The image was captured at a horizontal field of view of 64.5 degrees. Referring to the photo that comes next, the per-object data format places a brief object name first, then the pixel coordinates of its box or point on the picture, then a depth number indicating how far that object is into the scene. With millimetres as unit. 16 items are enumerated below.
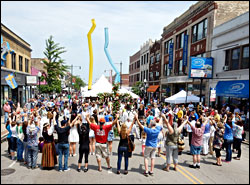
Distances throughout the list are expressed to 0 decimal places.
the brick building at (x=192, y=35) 20406
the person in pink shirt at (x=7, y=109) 14225
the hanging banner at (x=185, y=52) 25073
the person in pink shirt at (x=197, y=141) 6938
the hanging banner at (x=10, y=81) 17059
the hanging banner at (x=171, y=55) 29406
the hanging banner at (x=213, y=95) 14695
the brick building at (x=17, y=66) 18812
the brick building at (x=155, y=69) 36312
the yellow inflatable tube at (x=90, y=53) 23766
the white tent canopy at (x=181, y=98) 17312
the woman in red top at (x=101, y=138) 6387
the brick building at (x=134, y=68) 51594
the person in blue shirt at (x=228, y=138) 7512
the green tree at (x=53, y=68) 32156
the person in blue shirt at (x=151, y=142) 6305
